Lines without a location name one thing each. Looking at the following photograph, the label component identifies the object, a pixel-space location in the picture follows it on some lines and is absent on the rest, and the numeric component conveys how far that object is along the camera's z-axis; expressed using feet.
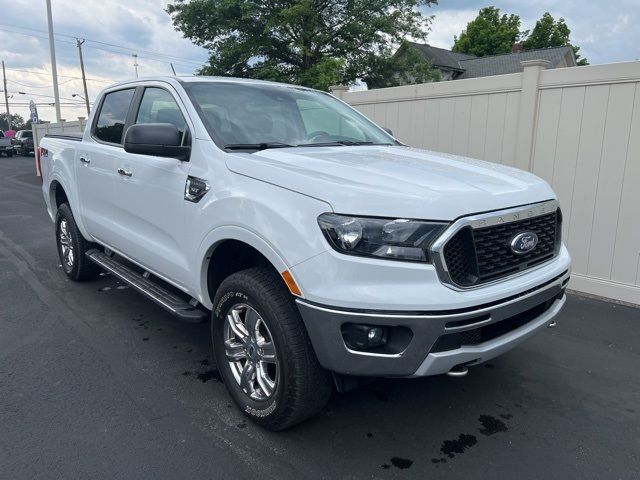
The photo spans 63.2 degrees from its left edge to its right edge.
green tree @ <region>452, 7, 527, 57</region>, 161.58
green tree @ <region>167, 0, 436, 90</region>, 71.82
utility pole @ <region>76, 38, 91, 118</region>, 144.15
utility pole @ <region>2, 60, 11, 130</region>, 206.18
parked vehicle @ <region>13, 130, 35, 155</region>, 113.50
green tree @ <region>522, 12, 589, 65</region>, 160.35
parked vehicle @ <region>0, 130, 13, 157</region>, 114.11
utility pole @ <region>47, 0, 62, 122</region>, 69.26
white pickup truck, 7.61
